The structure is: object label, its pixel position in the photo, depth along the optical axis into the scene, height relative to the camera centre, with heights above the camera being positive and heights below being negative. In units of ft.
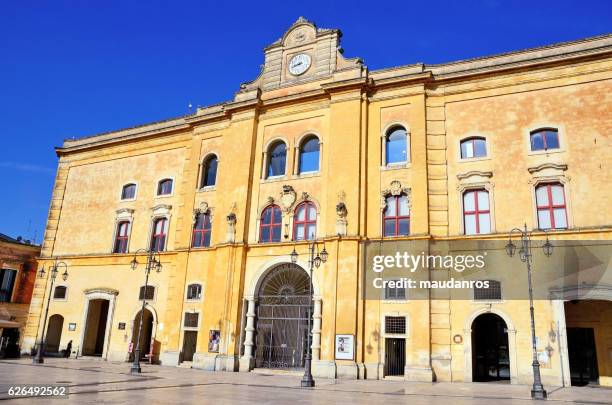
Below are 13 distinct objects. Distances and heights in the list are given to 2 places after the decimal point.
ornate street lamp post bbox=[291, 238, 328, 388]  58.73 -4.06
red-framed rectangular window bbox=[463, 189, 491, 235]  73.41 +19.95
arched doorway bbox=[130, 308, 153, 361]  93.99 +0.03
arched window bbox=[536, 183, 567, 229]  69.41 +20.19
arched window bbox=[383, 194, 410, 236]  77.15 +19.70
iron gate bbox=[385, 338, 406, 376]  72.49 -1.34
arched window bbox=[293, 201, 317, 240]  82.43 +19.51
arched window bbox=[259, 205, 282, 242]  85.46 +19.43
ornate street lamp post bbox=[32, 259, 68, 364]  82.43 +10.57
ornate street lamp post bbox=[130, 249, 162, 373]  70.72 +12.14
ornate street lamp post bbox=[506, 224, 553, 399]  51.24 +1.36
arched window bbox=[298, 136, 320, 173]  87.10 +32.12
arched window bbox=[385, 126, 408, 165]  81.15 +32.20
